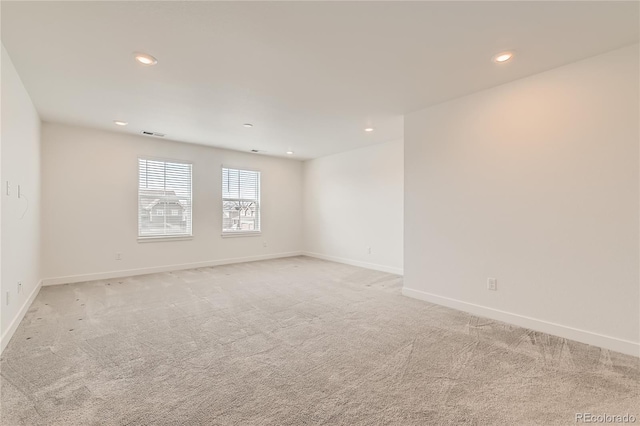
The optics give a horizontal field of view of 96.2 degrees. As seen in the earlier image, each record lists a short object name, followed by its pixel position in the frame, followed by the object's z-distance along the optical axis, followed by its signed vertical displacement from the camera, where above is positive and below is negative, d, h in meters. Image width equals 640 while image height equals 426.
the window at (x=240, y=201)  6.22 +0.26
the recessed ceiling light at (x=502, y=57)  2.39 +1.33
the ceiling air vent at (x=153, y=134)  4.84 +1.35
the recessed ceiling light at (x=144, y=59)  2.41 +1.32
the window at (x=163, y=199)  5.18 +0.25
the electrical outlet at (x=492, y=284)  3.03 -0.75
